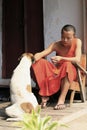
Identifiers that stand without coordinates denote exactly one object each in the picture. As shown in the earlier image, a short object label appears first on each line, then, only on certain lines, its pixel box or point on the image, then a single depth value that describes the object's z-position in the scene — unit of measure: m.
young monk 5.69
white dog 4.77
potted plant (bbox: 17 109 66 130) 2.26
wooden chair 5.97
